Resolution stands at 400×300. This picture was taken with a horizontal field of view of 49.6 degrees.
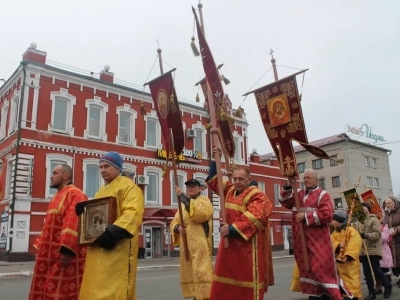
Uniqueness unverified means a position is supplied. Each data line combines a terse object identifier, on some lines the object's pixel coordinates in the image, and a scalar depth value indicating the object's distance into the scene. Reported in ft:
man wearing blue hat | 13.58
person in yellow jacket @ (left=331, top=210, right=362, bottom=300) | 23.13
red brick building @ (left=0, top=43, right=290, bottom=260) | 71.87
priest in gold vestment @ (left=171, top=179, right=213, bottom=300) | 20.15
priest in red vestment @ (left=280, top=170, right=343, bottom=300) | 18.44
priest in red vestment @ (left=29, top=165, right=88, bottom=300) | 15.26
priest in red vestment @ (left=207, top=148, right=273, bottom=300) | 15.94
